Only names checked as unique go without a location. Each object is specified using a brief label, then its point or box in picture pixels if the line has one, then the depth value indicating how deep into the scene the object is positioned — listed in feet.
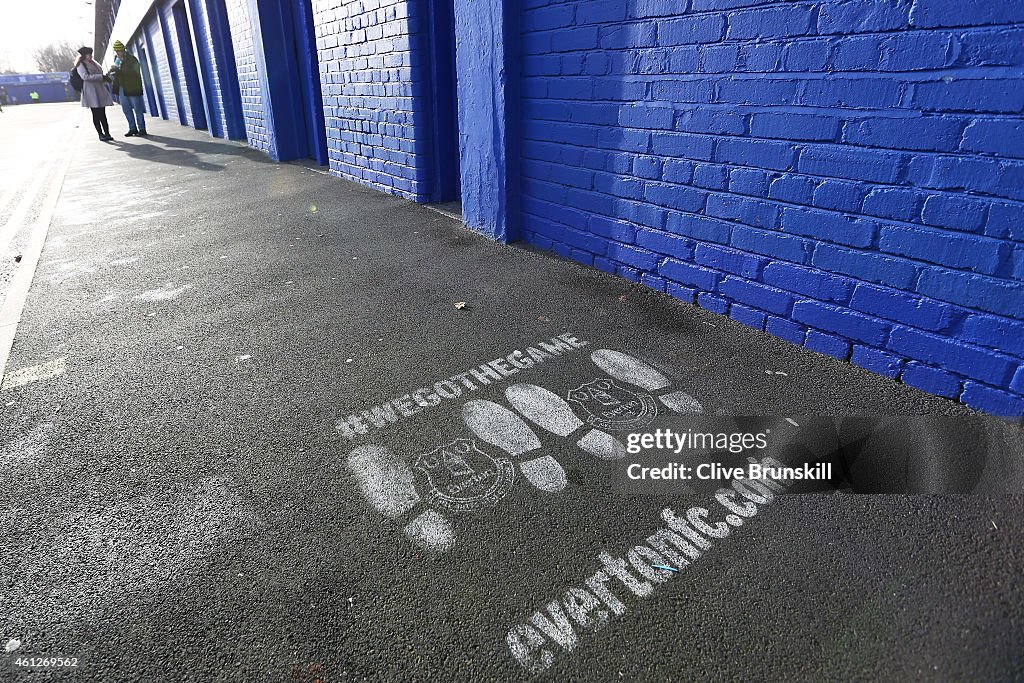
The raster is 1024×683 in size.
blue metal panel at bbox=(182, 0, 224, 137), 40.57
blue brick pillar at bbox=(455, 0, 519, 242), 13.47
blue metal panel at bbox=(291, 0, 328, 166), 27.14
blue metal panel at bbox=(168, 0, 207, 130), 47.09
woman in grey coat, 38.52
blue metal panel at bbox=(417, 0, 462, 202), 17.90
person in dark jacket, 41.09
